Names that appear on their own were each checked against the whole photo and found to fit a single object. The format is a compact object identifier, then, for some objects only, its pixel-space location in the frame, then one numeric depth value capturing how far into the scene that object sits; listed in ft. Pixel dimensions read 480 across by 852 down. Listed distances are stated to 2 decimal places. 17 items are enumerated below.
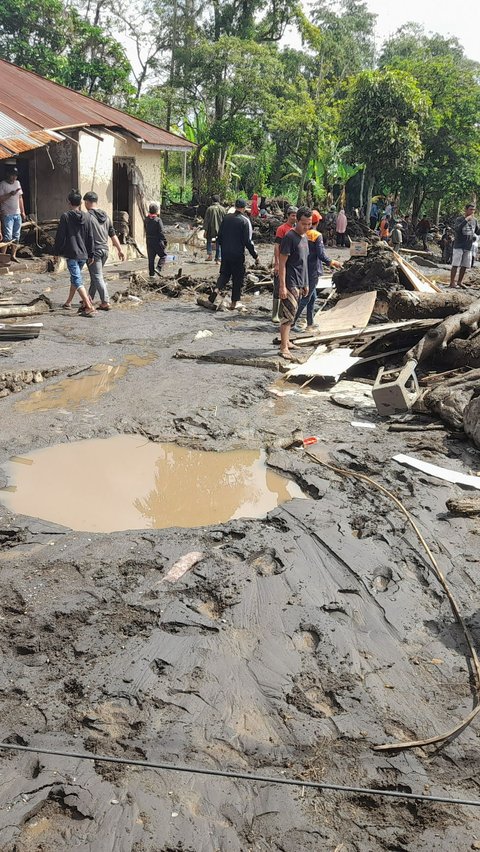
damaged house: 45.75
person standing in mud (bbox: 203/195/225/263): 53.26
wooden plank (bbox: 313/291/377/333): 32.83
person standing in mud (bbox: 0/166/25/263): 44.83
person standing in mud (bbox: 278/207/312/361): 27.73
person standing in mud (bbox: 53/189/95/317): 33.55
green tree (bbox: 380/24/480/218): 90.17
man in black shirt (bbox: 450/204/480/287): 45.32
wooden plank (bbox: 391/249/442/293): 37.96
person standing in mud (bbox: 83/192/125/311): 34.71
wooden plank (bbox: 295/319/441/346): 28.02
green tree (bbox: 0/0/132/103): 95.30
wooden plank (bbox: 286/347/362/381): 26.07
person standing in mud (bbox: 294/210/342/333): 32.65
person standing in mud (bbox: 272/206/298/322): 33.66
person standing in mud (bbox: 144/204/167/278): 44.40
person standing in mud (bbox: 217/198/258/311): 37.24
